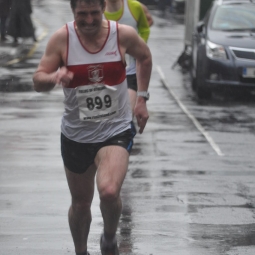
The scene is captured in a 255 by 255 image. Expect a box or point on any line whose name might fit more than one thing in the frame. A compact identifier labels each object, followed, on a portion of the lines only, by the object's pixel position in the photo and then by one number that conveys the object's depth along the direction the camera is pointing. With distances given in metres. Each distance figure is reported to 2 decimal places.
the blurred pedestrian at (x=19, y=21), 51.56
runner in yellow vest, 18.27
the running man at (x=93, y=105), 10.36
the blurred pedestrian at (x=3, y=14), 51.81
